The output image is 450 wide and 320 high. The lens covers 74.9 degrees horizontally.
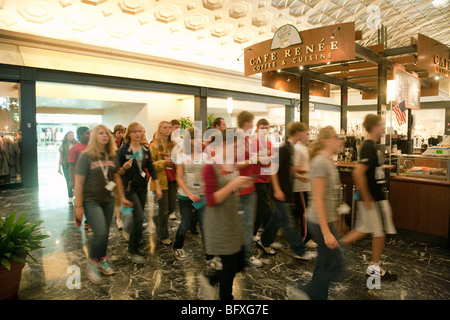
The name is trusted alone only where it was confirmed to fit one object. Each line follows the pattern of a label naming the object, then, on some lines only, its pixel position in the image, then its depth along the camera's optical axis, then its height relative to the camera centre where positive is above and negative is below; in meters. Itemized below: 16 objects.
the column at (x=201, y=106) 11.44 +1.78
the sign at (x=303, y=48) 4.27 +1.66
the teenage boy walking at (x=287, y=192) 3.09 -0.42
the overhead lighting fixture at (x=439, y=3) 9.47 +4.87
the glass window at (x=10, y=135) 7.89 +0.47
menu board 5.76 +1.37
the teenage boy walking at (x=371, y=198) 2.59 -0.42
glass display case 4.00 -0.29
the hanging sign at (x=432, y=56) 4.90 +1.71
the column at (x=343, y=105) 7.52 +1.19
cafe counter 3.82 -0.71
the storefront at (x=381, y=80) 4.00 +1.46
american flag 4.87 +0.66
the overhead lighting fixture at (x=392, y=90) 5.51 +1.17
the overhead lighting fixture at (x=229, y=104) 9.17 +1.48
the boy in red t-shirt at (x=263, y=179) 3.33 -0.33
